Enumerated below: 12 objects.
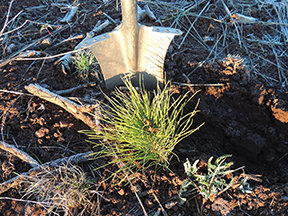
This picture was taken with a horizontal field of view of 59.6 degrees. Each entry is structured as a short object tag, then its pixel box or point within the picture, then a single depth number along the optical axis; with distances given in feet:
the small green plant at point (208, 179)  1.40
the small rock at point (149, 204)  1.40
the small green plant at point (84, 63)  2.00
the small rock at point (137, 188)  1.45
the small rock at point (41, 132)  1.67
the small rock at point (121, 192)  1.44
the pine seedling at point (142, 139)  1.48
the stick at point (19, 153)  1.53
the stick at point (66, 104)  1.74
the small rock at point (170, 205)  1.39
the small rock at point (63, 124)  1.73
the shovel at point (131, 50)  1.81
